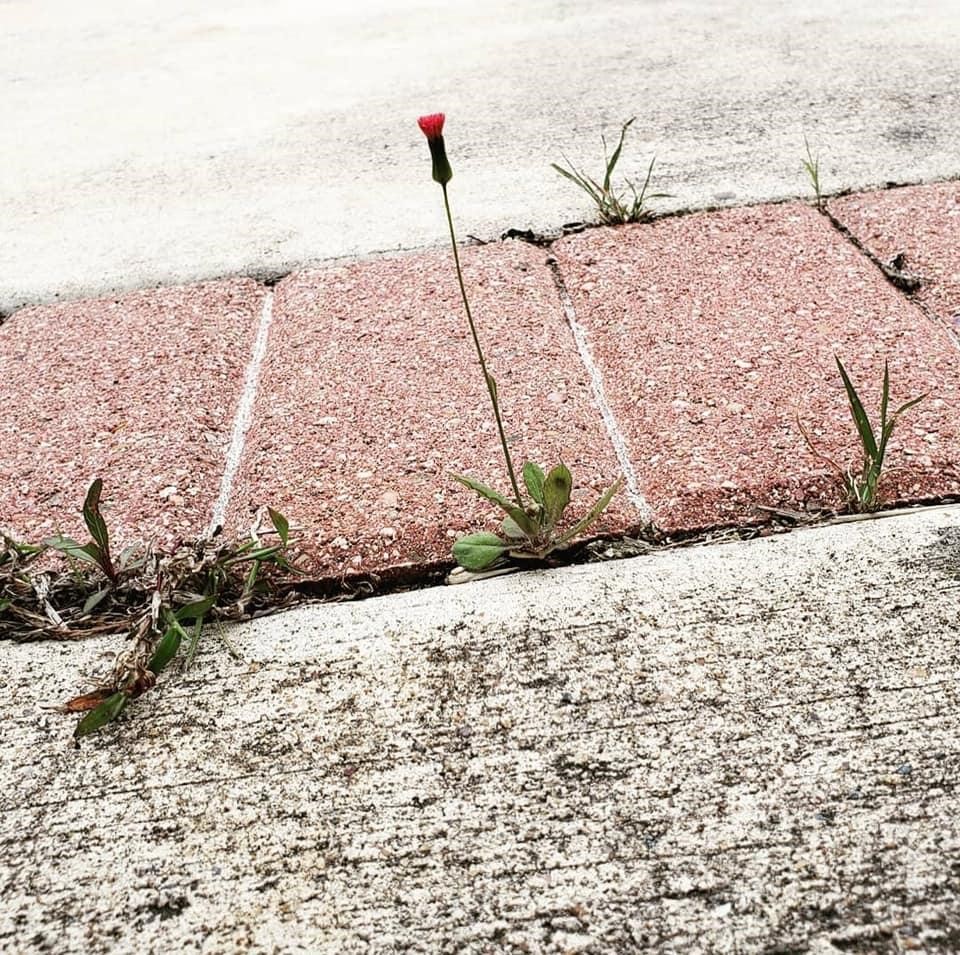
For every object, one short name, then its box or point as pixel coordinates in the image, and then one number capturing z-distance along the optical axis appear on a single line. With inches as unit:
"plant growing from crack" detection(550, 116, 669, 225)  20.2
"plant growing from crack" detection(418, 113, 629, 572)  14.5
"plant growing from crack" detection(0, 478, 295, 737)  14.3
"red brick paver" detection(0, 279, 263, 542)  15.6
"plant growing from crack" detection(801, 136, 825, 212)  19.8
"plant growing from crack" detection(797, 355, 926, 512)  14.5
